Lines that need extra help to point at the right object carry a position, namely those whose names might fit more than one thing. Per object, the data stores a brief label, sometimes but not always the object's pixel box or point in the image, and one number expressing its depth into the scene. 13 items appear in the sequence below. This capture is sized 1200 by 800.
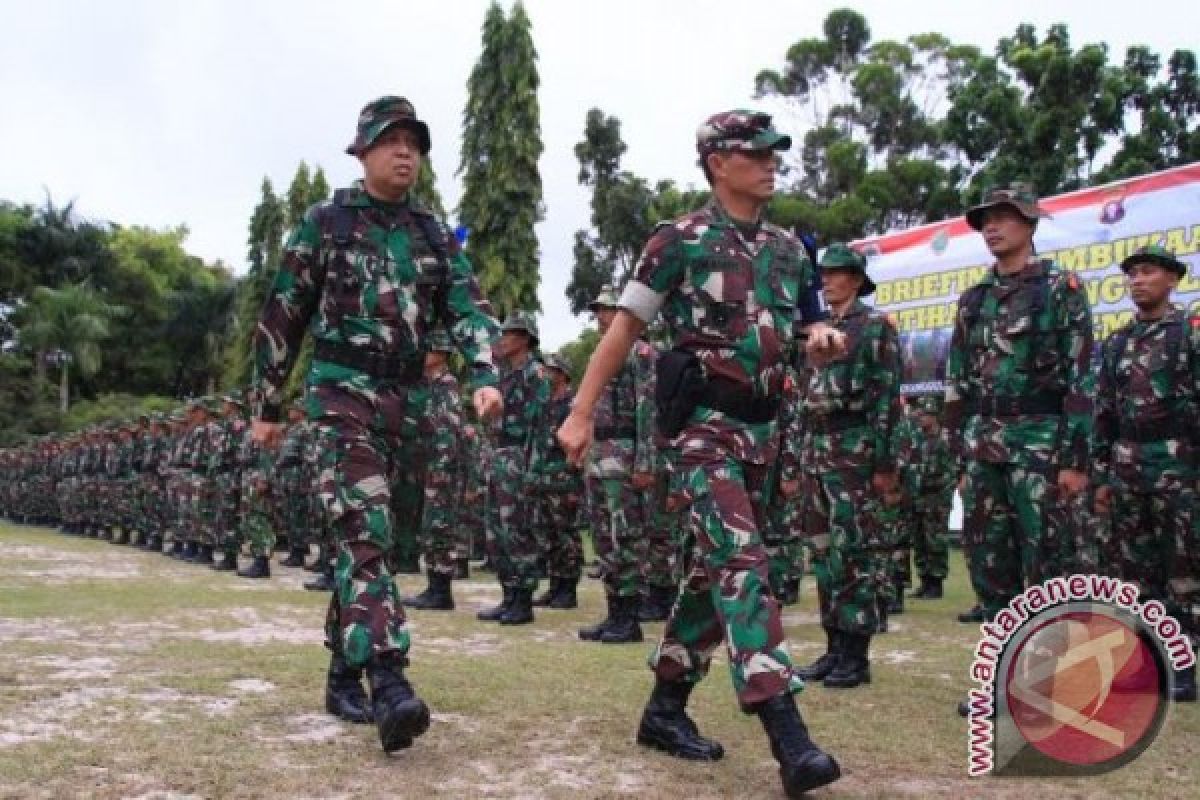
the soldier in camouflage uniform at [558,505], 7.92
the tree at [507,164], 26.25
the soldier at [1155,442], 5.52
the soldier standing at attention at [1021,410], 4.76
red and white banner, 12.62
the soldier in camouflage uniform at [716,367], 3.61
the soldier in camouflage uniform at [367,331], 3.98
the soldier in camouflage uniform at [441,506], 8.17
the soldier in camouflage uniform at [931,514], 9.73
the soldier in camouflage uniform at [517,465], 7.52
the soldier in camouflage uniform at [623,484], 6.73
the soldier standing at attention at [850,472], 5.17
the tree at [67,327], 43.03
